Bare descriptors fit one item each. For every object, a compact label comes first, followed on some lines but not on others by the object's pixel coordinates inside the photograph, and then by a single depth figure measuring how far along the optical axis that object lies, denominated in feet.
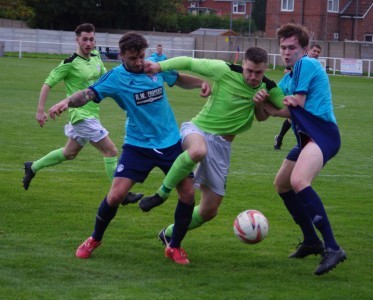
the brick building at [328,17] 234.58
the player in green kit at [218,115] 23.97
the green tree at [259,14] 306.55
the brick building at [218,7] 321.93
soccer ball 23.53
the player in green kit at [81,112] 34.19
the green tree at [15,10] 221.11
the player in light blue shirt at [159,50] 90.48
